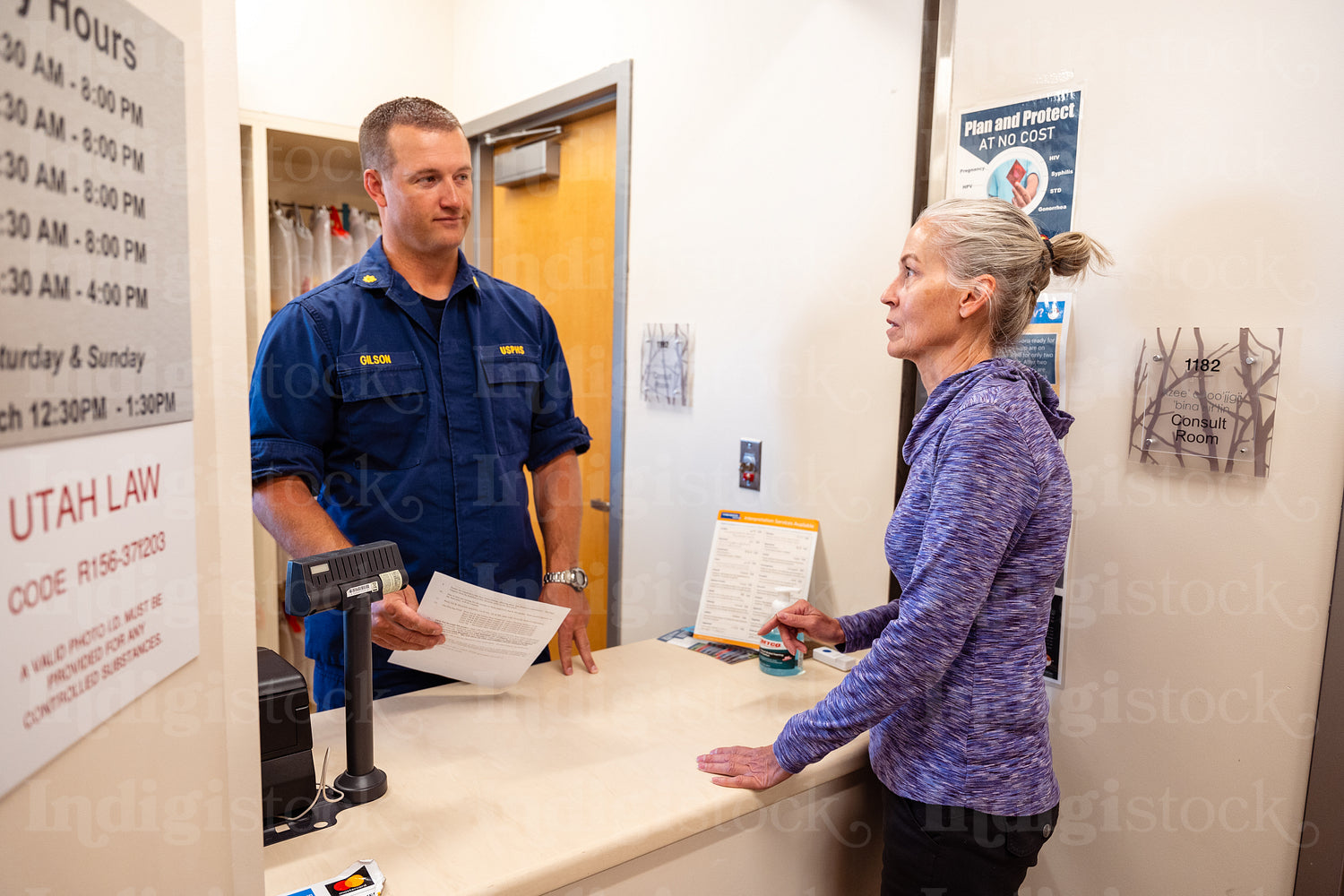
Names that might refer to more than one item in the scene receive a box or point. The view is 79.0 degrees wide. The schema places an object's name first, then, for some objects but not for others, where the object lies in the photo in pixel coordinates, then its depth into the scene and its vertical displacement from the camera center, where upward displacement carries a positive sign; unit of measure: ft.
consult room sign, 3.86 -0.09
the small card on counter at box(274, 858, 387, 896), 2.96 -1.94
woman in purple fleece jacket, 3.32 -0.91
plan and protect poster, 4.54 +1.27
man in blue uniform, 4.97 -0.35
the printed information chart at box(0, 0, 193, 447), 1.33 +0.23
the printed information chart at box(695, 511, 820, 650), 5.76 -1.48
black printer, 3.40 -1.67
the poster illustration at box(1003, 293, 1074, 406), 4.55 +0.22
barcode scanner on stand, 3.32 -1.11
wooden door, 8.25 +0.89
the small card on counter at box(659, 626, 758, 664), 5.57 -1.98
